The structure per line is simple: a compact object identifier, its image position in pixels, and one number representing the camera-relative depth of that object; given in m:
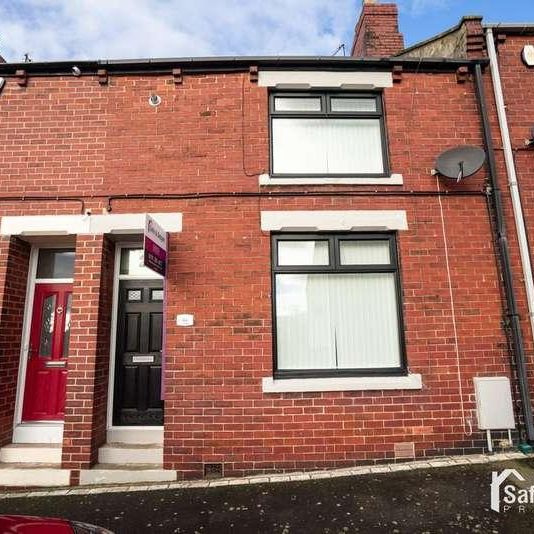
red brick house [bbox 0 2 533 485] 5.27
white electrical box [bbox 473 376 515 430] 5.21
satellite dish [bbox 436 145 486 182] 5.59
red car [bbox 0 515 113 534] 2.30
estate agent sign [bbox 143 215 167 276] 4.75
